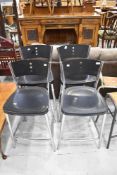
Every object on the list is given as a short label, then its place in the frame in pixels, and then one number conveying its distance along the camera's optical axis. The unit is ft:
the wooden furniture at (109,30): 13.80
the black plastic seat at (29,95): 5.14
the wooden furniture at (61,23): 13.60
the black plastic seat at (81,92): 5.10
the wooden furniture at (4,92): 5.52
